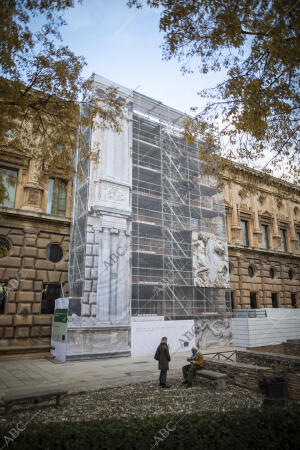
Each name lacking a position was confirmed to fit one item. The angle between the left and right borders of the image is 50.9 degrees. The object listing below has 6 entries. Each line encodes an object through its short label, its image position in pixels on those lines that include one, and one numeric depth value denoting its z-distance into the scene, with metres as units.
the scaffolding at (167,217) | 18.53
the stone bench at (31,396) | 6.89
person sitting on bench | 9.51
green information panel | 14.53
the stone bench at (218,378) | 8.82
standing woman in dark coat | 9.45
